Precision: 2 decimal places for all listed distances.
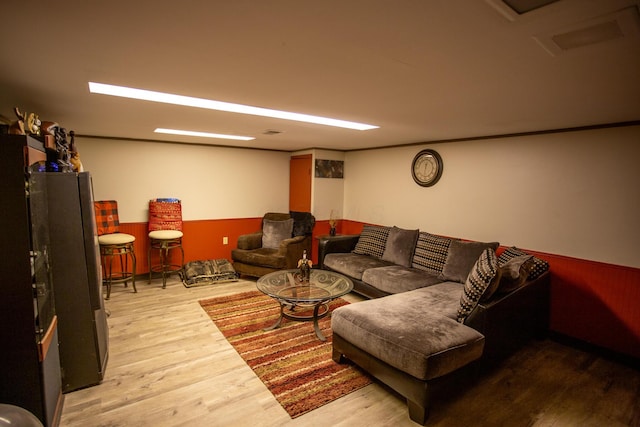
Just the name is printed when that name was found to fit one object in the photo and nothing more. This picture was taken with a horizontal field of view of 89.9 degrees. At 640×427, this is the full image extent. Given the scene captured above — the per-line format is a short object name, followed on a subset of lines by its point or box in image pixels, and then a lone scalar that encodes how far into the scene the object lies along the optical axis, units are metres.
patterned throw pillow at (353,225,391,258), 4.53
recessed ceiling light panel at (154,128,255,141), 3.93
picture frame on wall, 5.53
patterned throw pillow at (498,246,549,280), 3.03
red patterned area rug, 2.33
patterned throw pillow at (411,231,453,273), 3.83
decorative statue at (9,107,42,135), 1.71
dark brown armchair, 4.67
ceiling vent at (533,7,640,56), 1.07
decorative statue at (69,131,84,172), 2.82
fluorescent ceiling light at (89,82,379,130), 2.14
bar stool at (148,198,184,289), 4.53
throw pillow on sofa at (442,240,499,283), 3.48
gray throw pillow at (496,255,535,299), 2.52
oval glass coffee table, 3.05
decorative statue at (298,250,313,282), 3.49
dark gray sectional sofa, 2.09
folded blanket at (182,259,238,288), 4.60
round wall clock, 4.31
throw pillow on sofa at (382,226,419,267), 4.16
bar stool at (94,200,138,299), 3.93
